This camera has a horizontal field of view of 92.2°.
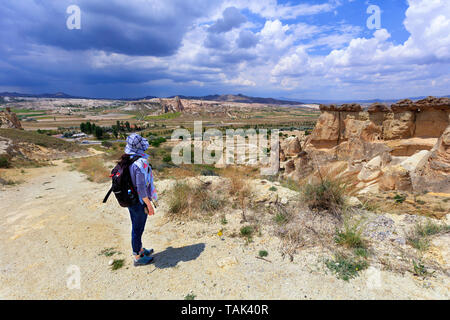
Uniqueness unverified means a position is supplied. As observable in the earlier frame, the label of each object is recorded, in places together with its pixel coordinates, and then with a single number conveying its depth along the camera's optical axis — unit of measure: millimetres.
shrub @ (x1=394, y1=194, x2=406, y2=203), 5327
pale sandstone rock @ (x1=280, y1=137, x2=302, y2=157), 22003
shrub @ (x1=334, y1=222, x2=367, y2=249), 3373
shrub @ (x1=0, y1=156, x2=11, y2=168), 12859
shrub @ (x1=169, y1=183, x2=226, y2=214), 5137
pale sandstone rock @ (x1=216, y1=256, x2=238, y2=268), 3210
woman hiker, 2992
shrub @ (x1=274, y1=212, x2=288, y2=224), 4316
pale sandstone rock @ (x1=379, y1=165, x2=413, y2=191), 7082
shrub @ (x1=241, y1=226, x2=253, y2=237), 4045
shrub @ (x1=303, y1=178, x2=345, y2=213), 4539
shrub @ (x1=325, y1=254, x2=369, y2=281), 2824
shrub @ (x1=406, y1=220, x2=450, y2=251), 3218
